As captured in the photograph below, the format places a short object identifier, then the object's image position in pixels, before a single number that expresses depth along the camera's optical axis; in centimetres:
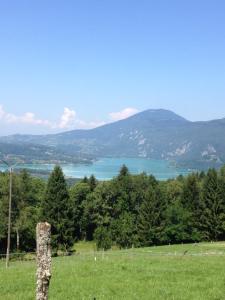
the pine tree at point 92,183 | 10667
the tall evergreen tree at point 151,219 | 8381
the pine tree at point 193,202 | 8819
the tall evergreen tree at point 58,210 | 7181
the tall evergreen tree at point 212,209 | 8600
